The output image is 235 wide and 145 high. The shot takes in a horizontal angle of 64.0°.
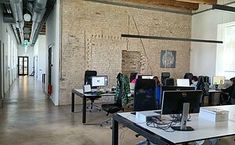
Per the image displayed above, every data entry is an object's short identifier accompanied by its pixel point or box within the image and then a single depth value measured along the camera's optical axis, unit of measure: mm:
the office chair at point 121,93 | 4197
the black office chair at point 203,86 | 5472
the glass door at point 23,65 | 19857
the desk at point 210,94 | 5761
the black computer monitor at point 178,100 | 2129
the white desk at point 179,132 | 1884
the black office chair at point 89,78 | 5509
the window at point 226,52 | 6633
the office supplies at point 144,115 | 2363
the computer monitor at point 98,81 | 5160
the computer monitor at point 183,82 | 5796
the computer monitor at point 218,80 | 6190
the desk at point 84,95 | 4517
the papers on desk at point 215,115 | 2454
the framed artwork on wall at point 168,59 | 7870
